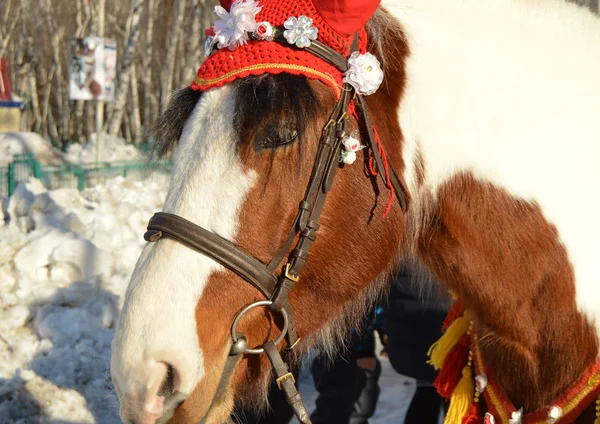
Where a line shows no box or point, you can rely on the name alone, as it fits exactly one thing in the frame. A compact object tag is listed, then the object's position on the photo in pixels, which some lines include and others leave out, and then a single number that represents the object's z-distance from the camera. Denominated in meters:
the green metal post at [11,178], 10.59
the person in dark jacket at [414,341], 3.60
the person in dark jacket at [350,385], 4.07
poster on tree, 11.41
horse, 1.63
